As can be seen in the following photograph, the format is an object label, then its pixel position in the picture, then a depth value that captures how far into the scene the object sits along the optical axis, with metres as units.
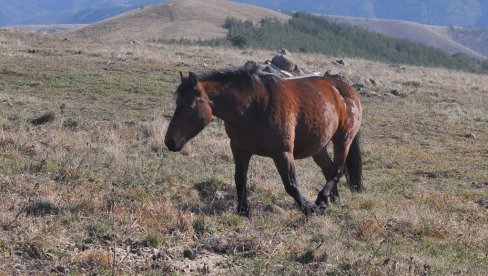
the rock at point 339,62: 38.49
